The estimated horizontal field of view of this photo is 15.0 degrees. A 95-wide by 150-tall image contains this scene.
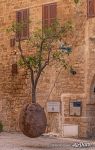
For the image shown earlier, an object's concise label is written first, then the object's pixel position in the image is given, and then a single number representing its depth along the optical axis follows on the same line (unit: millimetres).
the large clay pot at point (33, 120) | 11128
